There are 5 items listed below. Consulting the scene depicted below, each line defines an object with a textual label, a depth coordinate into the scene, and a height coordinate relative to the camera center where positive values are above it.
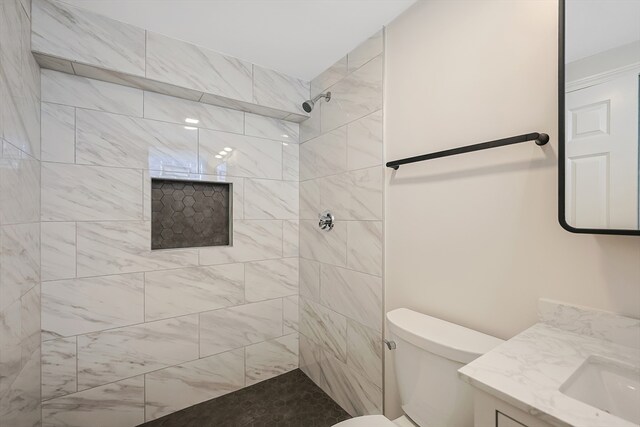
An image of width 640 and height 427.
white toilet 0.97 -0.60
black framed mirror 0.77 +0.29
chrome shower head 1.98 +0.81
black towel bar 0.94 +0.26
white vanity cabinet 0.60 -0.46
